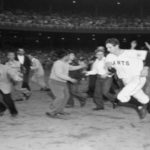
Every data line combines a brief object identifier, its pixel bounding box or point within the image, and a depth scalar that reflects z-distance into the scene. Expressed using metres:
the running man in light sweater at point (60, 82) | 8.26
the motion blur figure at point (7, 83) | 8.26
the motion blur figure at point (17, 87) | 10.43
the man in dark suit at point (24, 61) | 11.74
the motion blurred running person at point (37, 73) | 12.72
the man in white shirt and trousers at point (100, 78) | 9.34
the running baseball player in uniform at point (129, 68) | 7.91
